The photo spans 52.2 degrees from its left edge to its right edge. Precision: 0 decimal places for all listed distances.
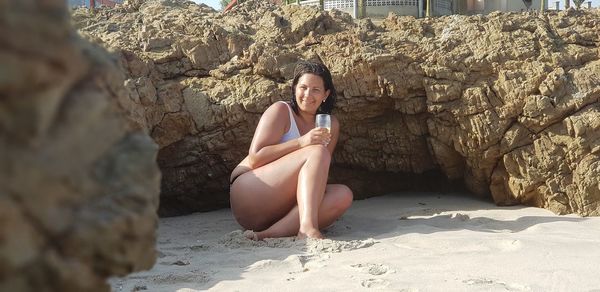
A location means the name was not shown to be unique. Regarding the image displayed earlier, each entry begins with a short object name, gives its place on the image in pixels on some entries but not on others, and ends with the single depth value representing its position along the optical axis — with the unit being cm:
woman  397
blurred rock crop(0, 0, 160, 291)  87
